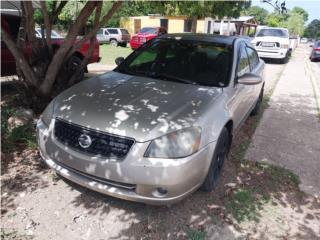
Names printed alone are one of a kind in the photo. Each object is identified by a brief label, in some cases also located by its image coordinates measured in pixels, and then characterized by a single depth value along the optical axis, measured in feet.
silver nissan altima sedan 9.38
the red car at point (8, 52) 22.40
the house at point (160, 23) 111.65
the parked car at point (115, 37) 85.20
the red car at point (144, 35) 68.86
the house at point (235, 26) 120.47
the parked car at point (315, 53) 65.52
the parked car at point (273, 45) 52.03
